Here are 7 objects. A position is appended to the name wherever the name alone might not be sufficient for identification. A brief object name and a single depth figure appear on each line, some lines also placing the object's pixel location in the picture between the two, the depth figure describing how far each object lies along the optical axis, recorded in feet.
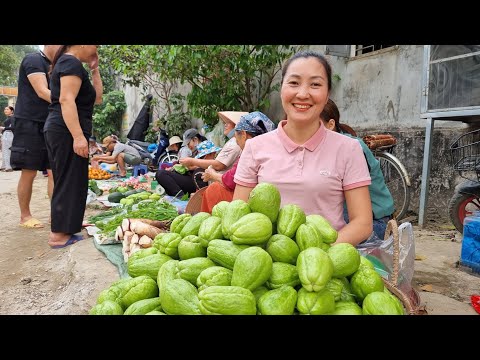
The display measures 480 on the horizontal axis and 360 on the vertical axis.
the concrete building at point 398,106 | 18.42
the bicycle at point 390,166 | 16.92
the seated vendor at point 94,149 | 42.58
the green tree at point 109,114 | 66.54
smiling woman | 7.04
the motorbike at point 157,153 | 37.40
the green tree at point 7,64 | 97.64
